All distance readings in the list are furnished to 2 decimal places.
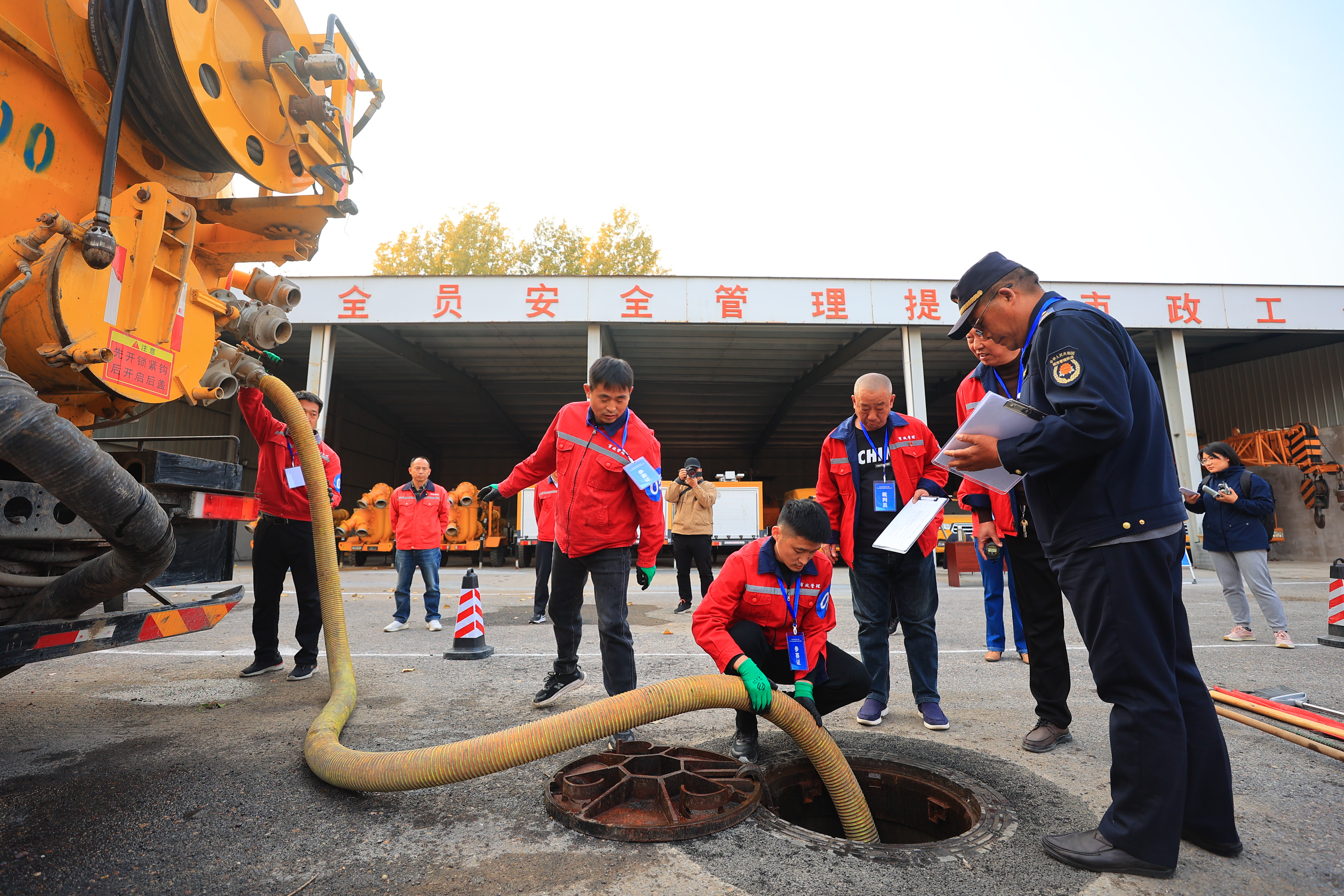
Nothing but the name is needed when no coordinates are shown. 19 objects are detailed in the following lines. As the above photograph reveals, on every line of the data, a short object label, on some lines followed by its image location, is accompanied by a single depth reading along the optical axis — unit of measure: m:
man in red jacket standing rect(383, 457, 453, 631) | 6.50
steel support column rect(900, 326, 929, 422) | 13.79
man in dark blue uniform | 1.82
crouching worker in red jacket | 2.62
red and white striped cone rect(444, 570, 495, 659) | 4.77
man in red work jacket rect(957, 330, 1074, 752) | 2.89
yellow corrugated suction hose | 2.07
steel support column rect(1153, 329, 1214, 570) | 13.77
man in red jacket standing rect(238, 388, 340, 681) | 4.01
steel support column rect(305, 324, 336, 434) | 13.34
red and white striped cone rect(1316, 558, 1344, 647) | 5.15
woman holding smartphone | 5.09
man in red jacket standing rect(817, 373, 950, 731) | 3.25
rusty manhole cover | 2.04
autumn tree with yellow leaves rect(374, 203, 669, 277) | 28.34
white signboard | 13.30
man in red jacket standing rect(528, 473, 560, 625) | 6.06
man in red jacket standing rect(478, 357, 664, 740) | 3.12
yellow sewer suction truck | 2.12
